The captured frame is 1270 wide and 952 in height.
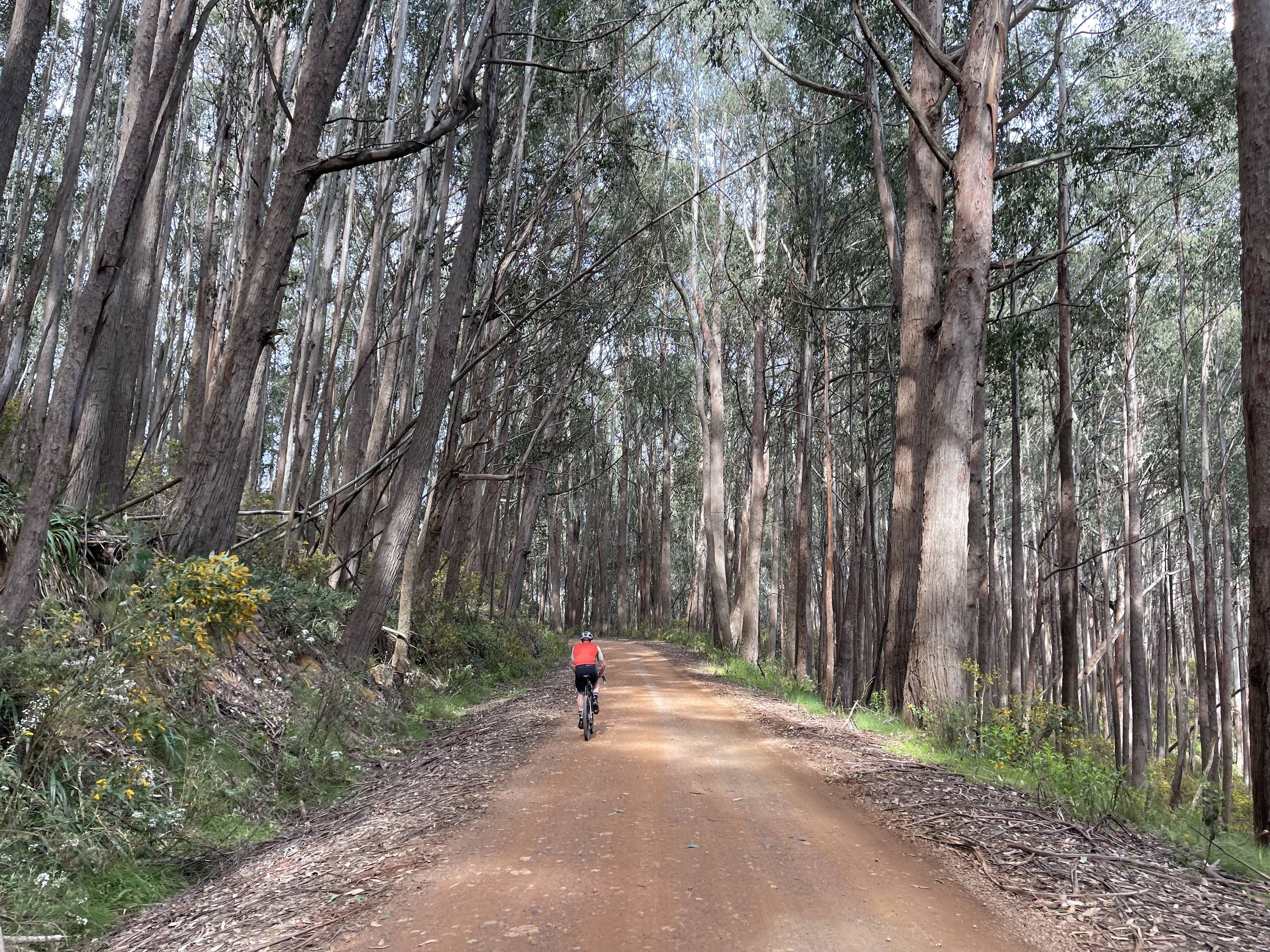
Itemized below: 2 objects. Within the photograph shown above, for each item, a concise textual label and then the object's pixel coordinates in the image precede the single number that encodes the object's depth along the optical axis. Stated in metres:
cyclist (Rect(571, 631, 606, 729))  9.27
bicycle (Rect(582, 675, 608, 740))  9.08
